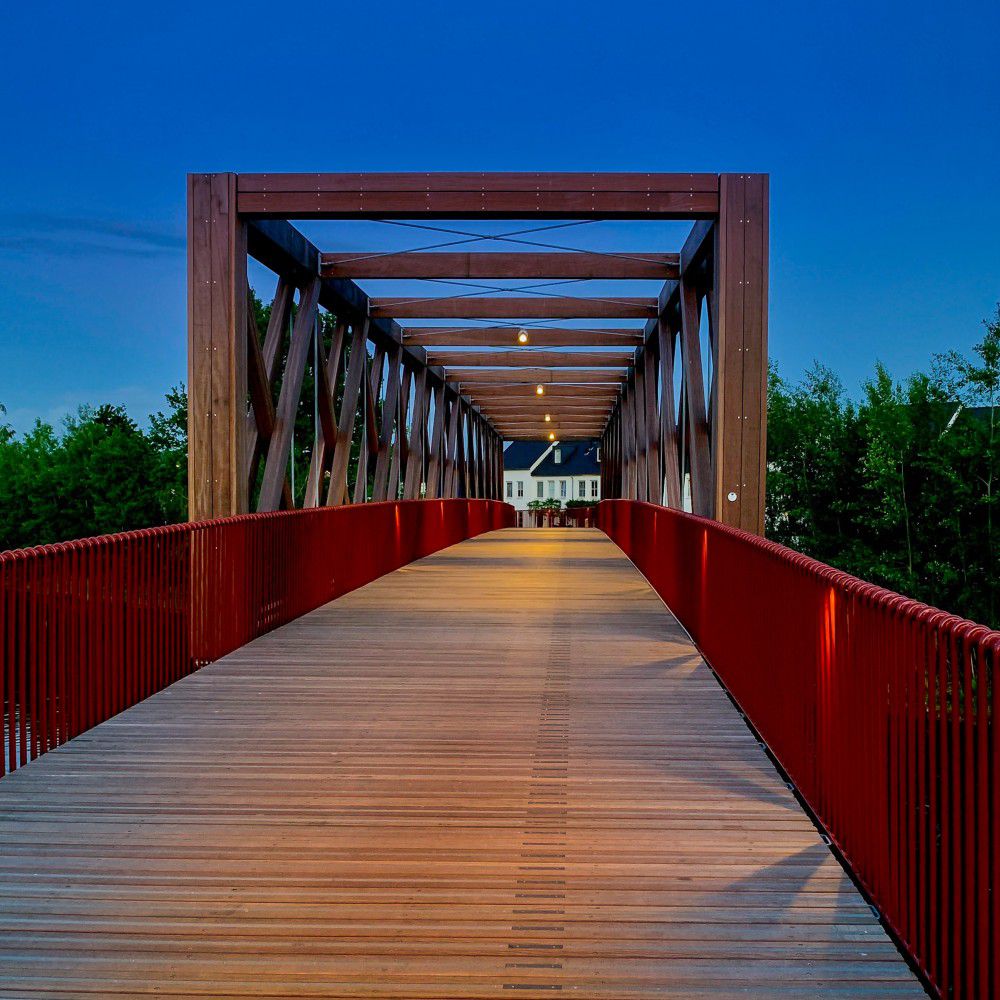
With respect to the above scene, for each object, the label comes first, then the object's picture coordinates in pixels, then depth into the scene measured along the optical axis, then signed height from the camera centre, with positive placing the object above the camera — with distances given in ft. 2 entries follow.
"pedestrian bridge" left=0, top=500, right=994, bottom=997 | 9.95 -3.89
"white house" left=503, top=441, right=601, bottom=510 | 303.27 +3.94
